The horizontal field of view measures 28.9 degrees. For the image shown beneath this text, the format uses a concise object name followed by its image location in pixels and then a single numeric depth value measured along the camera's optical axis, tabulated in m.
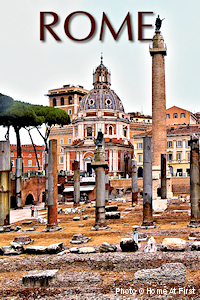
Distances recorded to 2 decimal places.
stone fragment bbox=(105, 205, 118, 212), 23.70
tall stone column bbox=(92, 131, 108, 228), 16.03
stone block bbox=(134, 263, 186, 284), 7.88
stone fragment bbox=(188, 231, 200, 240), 12.33
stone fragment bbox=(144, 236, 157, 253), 10.50
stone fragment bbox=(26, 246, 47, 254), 11.18
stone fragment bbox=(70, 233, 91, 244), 12.84
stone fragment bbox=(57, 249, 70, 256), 10.76
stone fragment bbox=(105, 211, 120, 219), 19.81
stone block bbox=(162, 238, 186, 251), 10.40
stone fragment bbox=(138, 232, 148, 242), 12.72
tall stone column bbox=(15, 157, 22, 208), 32.09
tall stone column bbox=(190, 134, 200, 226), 15.59
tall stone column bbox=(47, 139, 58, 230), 16.88
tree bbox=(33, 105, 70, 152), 48.09
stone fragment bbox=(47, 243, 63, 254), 11.02
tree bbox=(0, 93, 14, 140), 35.97
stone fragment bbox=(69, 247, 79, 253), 10.90
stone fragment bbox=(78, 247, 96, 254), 10.80
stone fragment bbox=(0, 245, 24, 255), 11.45
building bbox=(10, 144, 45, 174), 79.44
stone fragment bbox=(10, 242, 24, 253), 11.55
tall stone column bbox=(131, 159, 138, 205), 27.90
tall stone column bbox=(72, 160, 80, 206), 28.50
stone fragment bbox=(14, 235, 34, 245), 13.26
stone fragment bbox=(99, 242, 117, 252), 10.84
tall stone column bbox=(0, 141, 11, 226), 16.92
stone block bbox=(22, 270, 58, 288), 8.19
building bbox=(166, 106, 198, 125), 69.88
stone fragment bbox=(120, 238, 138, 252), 10.66
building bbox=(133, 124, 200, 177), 54.56
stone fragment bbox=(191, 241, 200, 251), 10.35
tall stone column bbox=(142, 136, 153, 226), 16.34
